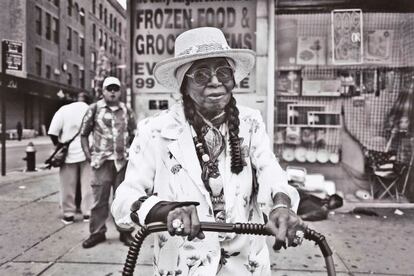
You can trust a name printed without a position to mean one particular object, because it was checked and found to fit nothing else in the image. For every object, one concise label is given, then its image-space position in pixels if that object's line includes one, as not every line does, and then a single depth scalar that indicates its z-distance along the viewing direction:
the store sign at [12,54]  10.73
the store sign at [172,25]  7.36
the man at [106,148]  5.46
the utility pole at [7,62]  10.71
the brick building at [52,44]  7.91
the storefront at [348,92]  7.65
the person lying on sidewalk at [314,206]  6.71
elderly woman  1.85
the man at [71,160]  6.55
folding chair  7.72
